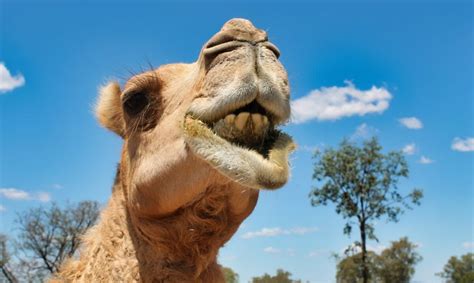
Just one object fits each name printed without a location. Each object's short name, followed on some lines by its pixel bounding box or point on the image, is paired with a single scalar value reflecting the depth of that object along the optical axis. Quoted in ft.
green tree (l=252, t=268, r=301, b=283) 101.89
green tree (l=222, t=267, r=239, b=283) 71.12
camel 9.50
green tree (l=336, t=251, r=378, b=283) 98.02
